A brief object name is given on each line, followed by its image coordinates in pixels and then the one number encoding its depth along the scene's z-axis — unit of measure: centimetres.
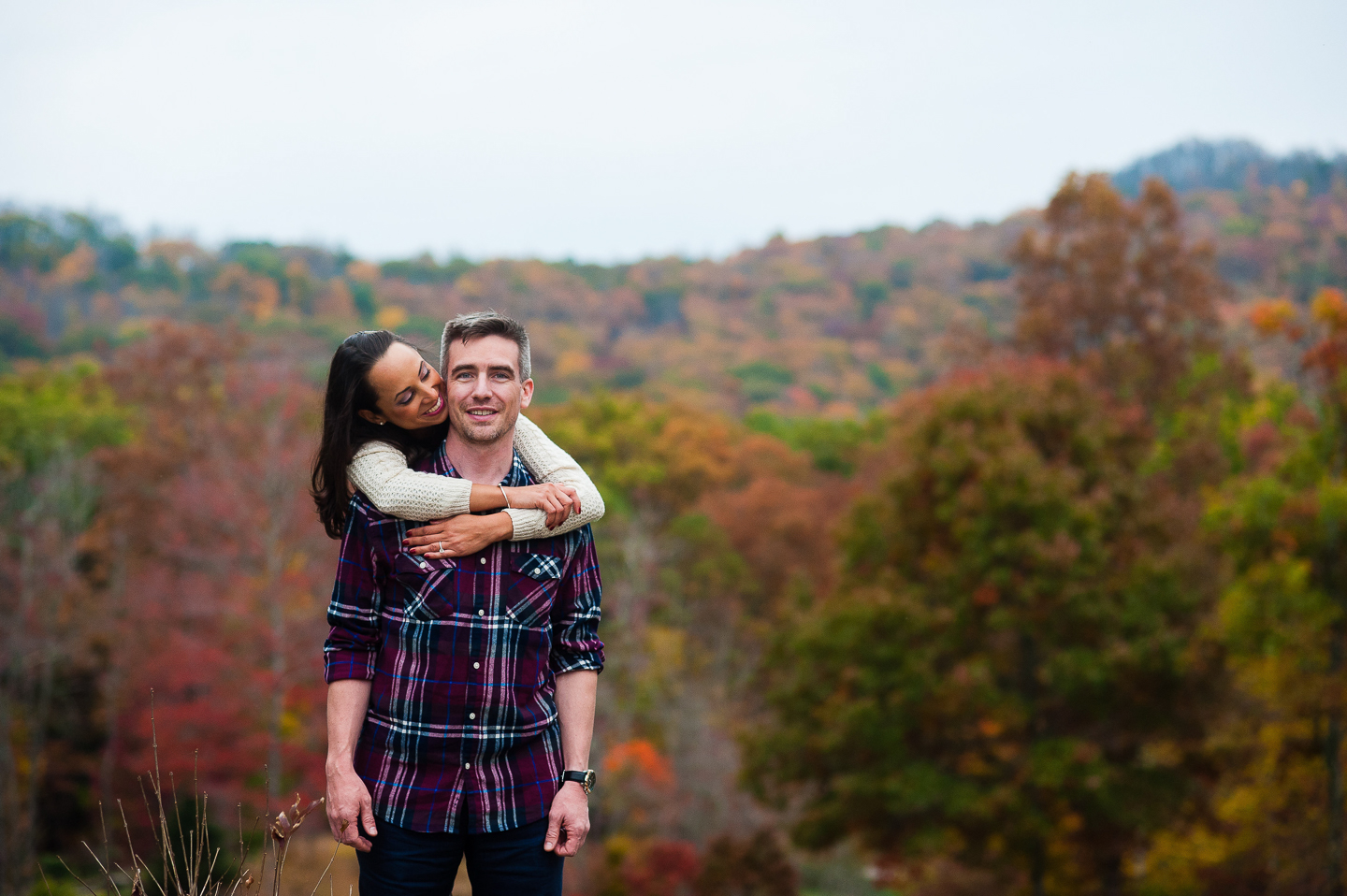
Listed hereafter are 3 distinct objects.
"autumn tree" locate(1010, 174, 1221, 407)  2158
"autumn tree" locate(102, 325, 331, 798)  1588
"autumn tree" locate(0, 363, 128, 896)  1527
